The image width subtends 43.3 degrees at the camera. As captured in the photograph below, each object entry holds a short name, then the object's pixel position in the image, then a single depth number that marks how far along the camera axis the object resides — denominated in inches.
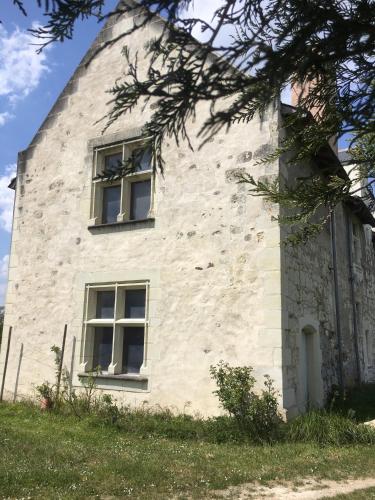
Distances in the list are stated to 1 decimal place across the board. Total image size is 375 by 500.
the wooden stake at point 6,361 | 371.0
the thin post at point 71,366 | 334.0
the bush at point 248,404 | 249.0
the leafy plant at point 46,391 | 329.1
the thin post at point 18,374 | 363.4
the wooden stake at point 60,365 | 332.5
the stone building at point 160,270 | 286.2
